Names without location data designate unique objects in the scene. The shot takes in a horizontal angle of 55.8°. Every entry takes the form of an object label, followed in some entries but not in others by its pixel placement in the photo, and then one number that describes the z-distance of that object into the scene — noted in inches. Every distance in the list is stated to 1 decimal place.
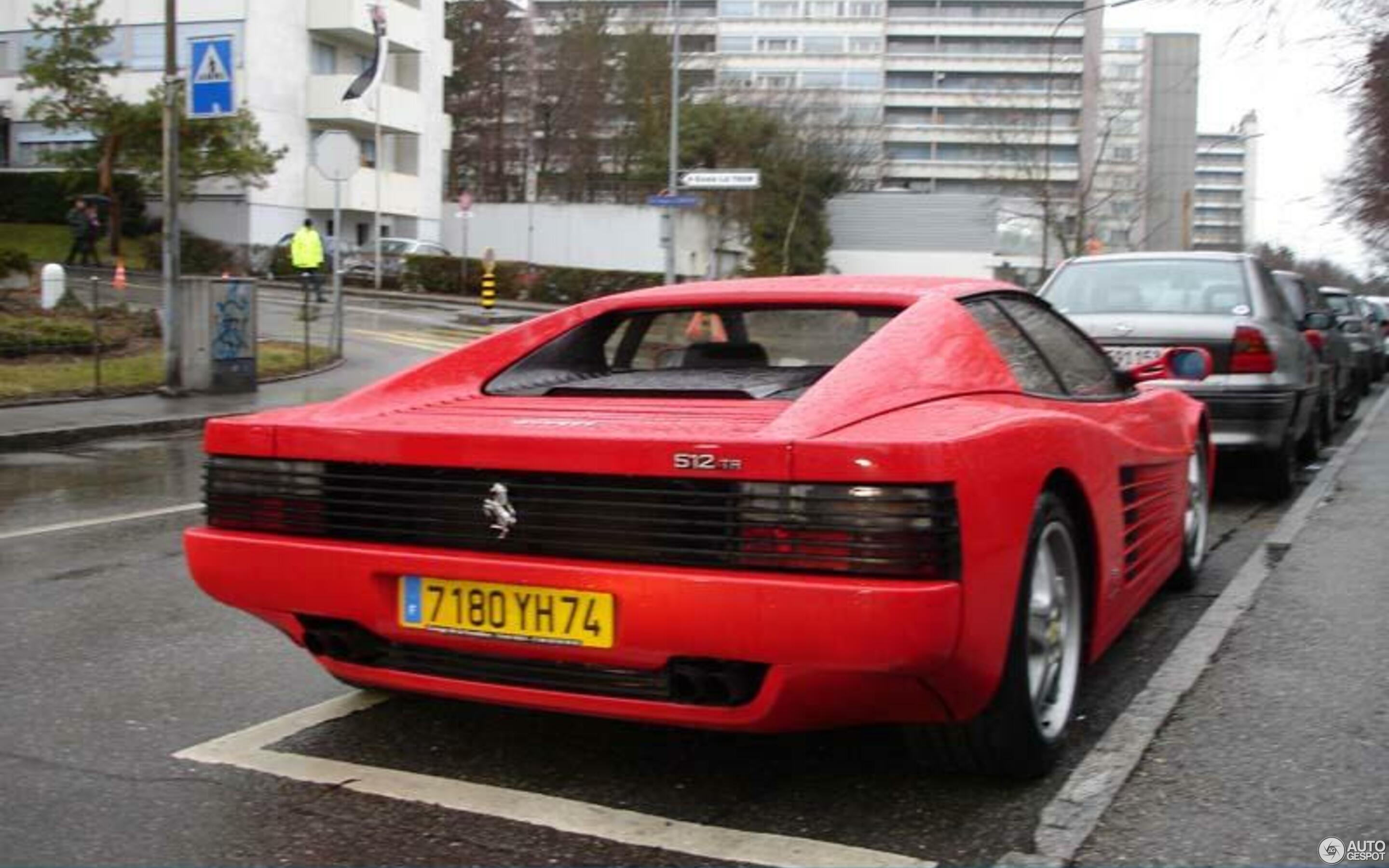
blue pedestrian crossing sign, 531.8
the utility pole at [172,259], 560.1
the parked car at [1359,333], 697.0
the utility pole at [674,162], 1066.1
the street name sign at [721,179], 933.2
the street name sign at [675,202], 982.4
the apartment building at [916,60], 4168.3
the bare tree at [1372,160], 569.0
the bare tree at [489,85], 2524.6
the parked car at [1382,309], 1072.1
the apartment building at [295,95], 1563.7
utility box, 576.1
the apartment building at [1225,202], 4045.3
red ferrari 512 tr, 115.0
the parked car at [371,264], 1444.4
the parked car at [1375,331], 876.9
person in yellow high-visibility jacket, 977.5
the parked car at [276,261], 1489.9
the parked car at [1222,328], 317.1
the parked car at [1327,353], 431.5
